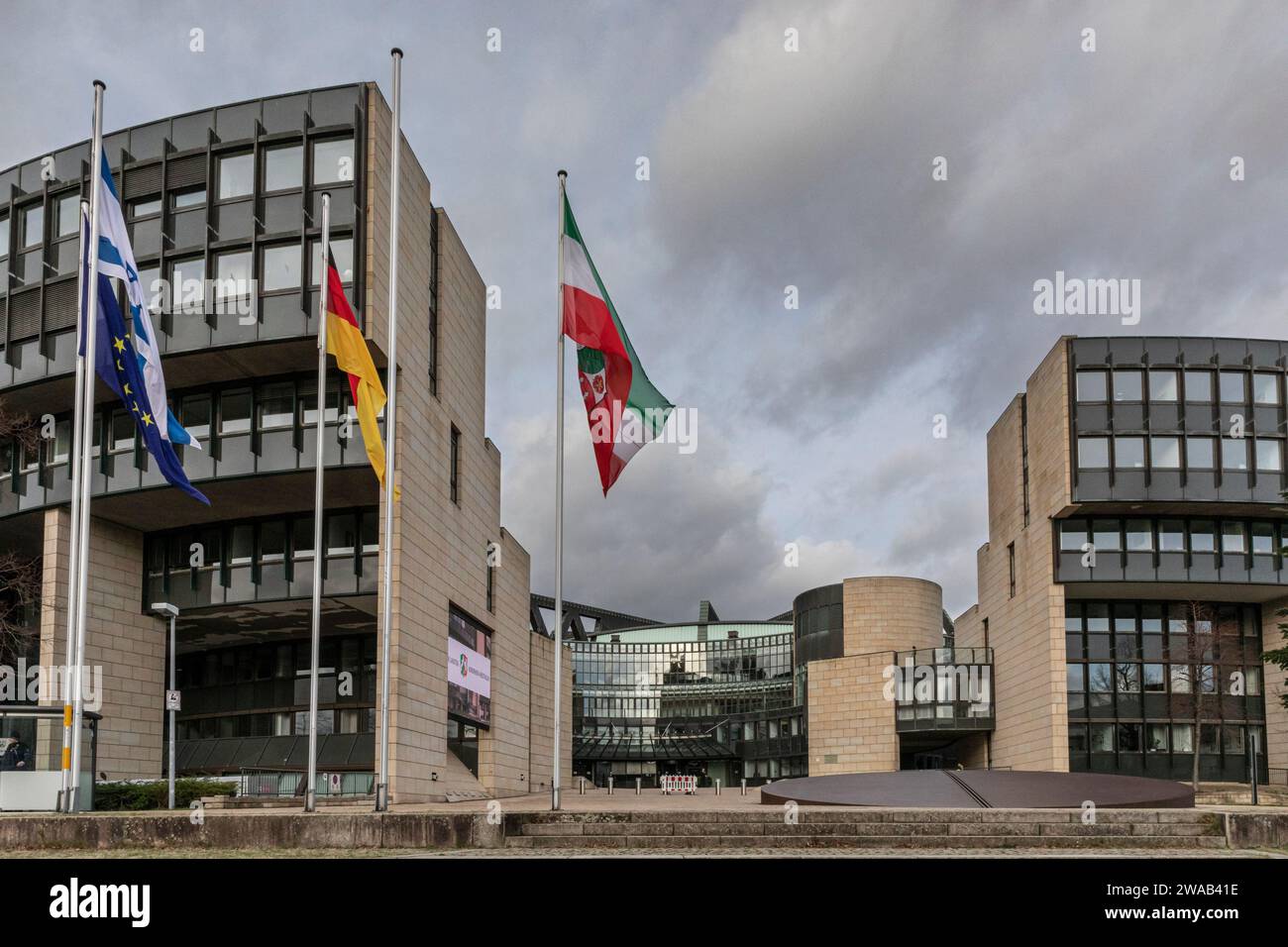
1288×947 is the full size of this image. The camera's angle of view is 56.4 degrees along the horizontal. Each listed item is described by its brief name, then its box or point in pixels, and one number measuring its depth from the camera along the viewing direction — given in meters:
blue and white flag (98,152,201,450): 22.25
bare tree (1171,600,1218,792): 51.94
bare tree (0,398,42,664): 36.59
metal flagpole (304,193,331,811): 24.82
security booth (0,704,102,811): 24.67
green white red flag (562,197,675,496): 22.26
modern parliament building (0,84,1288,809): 36.22
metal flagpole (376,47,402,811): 24.70
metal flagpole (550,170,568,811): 21.86
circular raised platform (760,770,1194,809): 21.81
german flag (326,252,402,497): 24.92
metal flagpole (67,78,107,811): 21.34
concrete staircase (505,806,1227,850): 16.83
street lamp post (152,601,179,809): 32.88
